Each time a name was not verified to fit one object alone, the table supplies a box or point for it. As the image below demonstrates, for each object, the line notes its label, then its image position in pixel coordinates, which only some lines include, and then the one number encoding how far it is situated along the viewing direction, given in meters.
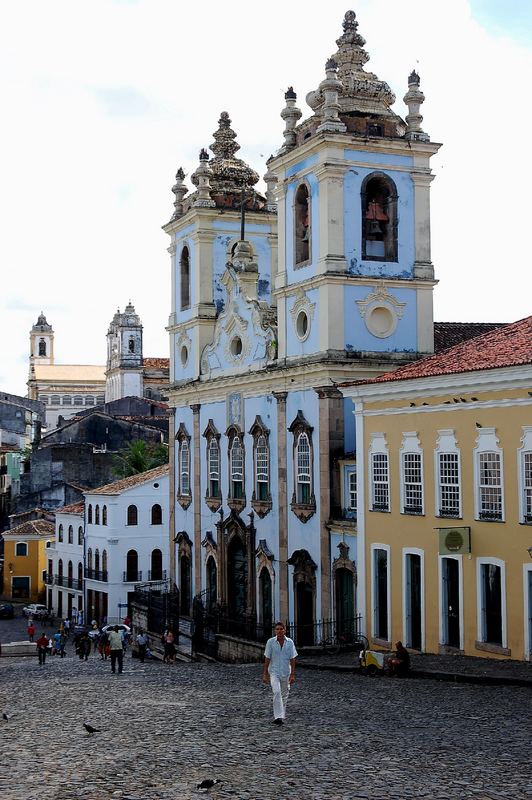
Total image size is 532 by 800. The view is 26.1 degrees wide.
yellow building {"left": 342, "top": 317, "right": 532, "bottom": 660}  20.72
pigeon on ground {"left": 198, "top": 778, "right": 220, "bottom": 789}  10.64
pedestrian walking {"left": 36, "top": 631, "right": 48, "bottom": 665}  31.48
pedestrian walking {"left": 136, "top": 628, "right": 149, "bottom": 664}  34.03
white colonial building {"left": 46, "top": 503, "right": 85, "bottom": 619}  54.03
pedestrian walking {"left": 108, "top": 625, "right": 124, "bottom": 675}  26.22
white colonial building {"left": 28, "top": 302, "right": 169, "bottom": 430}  114.06
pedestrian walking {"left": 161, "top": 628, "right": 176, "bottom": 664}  31.16
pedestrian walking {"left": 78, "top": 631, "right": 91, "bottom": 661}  34.16
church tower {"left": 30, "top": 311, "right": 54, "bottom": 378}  156.25
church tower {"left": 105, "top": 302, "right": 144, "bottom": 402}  112.81
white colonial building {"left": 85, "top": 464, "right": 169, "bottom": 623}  49.94
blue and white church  28.61
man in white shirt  13.74
